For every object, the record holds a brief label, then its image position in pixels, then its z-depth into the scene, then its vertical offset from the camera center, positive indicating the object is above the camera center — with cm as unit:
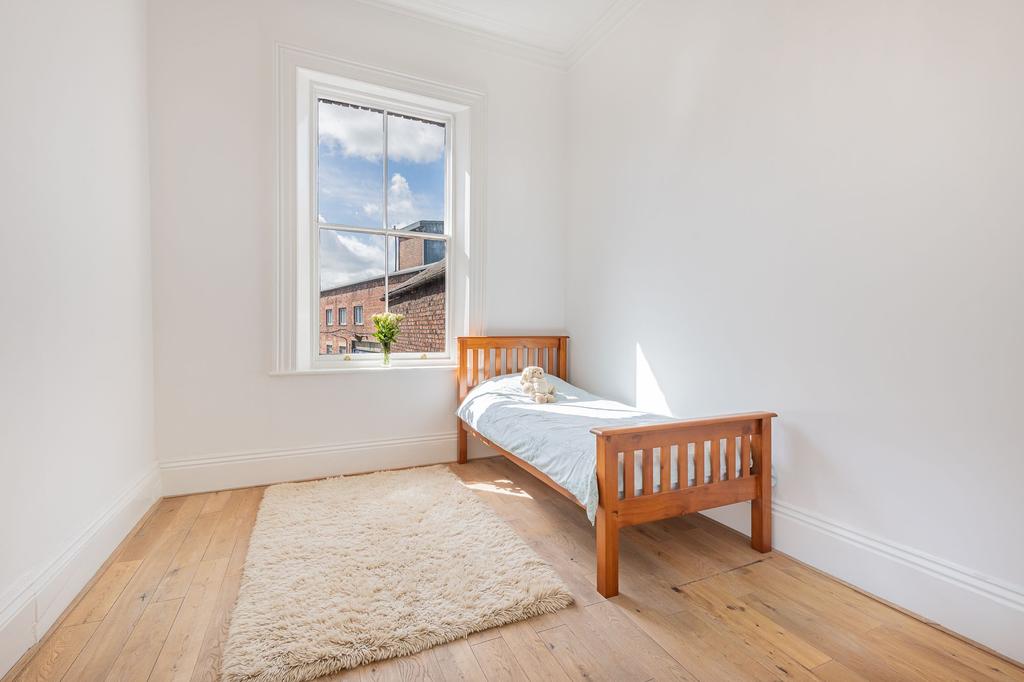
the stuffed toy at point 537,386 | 262 -31
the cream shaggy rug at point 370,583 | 128 -86
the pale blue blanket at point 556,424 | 171 -43
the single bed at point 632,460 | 157 -49
